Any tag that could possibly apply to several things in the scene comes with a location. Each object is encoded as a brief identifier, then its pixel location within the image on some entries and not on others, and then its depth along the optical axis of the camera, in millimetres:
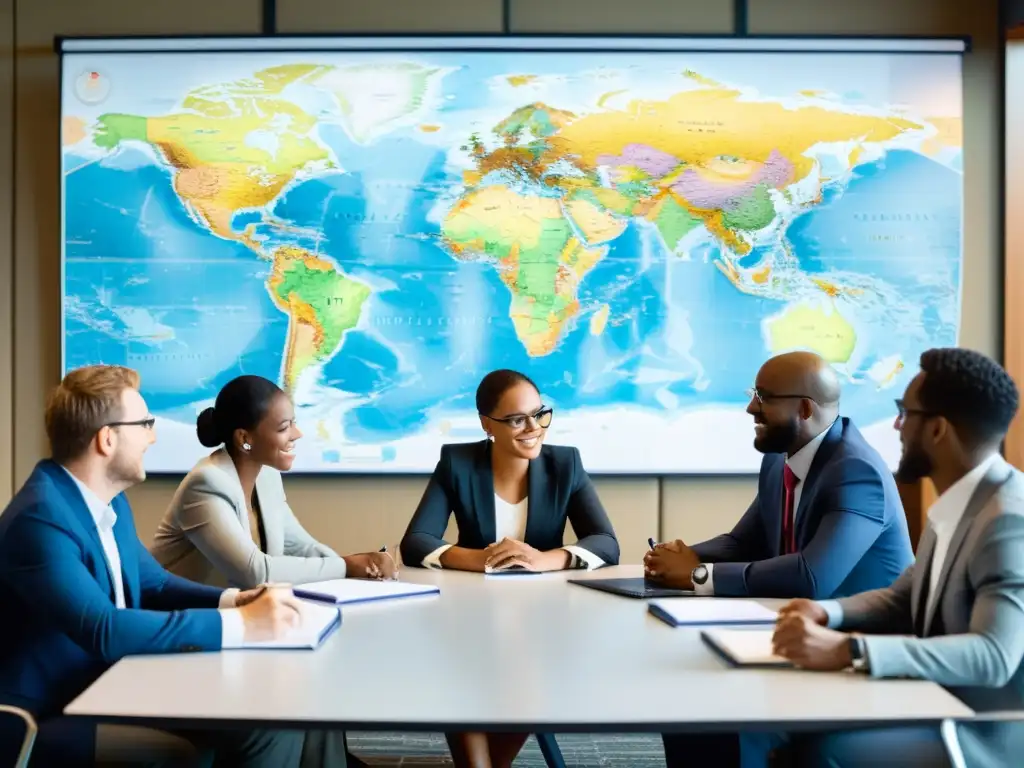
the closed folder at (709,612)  2270
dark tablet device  2635
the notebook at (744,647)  1870
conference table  1578
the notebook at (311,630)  2002
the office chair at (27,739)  1734
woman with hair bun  2838
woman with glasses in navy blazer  3307
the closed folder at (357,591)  2541
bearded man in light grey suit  1771
